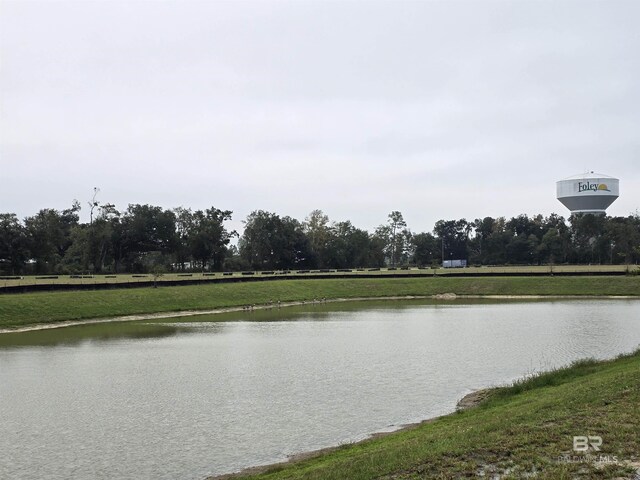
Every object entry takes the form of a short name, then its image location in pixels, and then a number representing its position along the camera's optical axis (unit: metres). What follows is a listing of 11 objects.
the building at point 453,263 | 166.01
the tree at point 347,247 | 158.25
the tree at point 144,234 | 132.12
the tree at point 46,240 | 109.04
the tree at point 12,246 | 101.00
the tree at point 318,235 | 158.50
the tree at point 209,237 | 136.50
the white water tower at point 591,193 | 191.12
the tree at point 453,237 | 193.62
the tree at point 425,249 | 188.75
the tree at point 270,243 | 146.50
